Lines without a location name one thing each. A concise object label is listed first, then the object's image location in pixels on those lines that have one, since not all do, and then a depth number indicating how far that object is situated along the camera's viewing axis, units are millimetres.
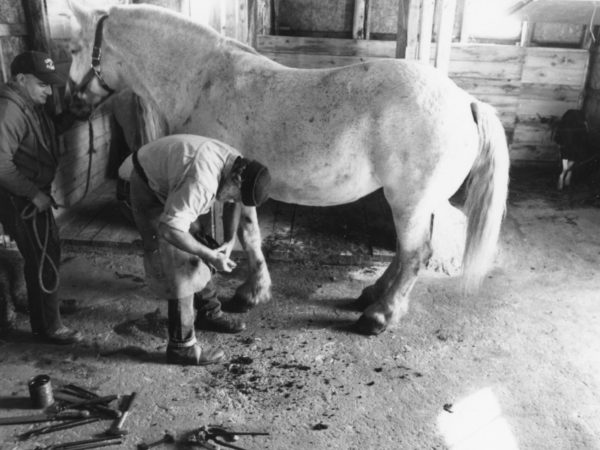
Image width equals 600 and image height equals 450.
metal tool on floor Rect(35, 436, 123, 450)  2541
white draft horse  3402
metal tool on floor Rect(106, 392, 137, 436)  2662
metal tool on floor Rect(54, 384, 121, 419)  2801
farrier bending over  2580
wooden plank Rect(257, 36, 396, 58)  7738
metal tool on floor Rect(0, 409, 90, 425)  2686
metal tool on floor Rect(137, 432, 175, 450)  2594
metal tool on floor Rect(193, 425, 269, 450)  2617
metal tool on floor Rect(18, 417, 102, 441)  2627
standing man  2961
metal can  2797
